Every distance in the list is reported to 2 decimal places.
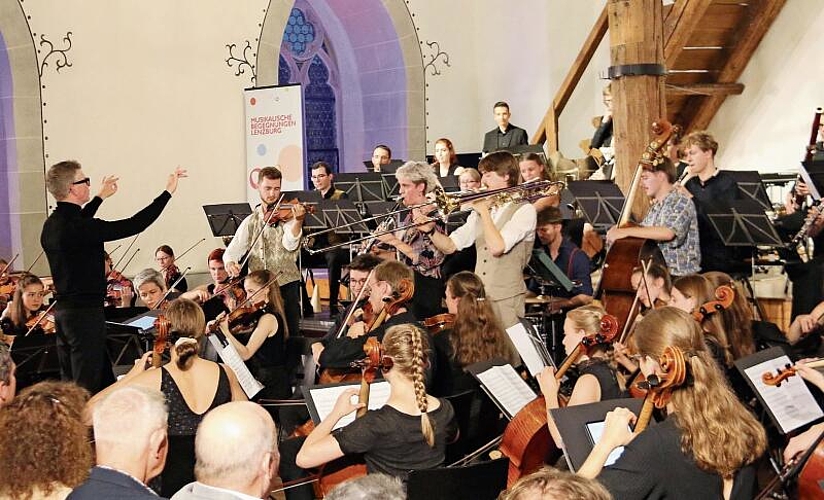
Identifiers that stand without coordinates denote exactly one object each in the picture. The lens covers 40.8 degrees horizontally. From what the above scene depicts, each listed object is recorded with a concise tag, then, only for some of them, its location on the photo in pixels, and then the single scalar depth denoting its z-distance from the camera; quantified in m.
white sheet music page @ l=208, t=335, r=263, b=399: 4.91
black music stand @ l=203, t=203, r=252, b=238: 8.55
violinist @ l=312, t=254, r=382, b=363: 5.71
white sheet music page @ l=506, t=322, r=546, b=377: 4.39
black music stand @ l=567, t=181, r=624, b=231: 6.88
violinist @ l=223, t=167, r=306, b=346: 6.66
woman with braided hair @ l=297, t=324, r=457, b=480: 3.56
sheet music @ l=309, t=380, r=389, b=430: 3.84
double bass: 6.15
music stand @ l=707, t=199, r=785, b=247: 6.14
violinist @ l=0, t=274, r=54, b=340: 6.49
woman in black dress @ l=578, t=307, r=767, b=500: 2.89
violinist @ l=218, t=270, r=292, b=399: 5.68
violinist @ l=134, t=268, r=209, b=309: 7.04
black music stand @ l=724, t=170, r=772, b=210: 6.43
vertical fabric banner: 10.21
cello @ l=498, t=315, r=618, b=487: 3.76
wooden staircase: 9.45
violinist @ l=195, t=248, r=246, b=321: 5.92
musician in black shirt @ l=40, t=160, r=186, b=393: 5.45
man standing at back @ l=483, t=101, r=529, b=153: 10.50
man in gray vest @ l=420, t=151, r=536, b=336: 5.61
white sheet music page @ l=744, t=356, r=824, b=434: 3.70
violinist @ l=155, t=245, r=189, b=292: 9.10
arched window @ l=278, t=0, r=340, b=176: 12.62
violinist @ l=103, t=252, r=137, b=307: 8.45
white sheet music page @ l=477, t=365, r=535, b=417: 4.05
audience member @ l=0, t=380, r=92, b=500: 2.81
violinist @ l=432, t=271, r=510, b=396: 4.87
